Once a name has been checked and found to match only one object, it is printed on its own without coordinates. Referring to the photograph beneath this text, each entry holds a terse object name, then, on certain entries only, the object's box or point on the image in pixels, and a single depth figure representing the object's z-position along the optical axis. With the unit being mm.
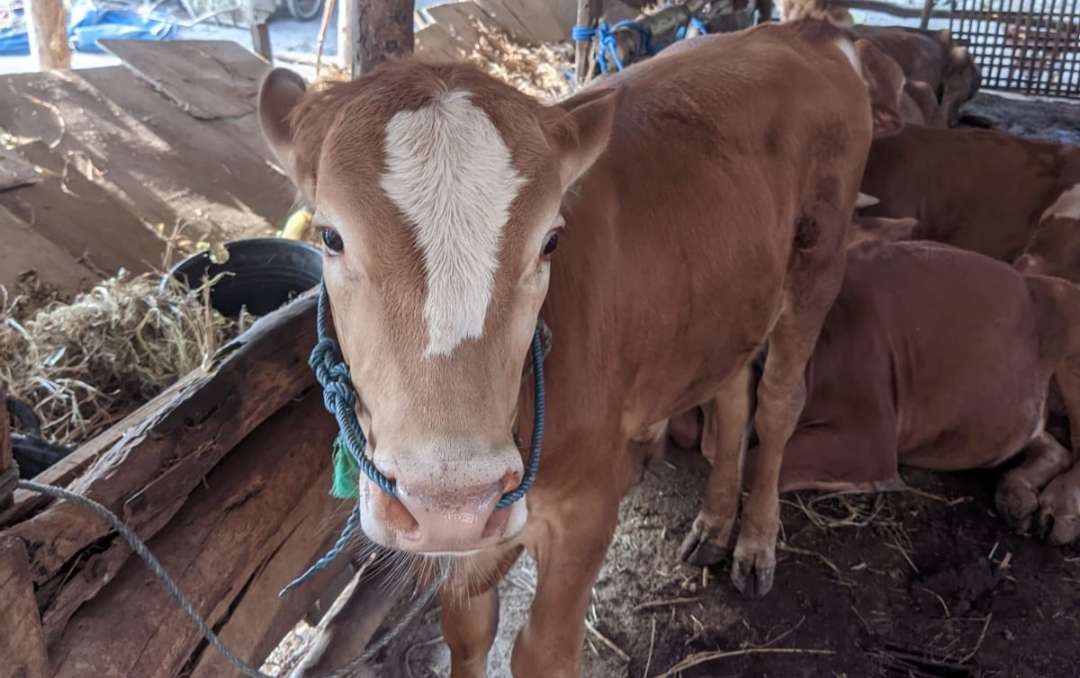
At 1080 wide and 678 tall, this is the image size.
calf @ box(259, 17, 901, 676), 1369
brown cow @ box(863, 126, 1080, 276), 4902
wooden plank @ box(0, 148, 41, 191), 4332
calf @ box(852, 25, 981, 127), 7508
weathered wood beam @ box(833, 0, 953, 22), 9734
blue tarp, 10719
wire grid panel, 9180
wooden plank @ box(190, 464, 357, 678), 1810
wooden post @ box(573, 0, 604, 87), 5480
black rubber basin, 3154
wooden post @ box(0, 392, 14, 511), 1308
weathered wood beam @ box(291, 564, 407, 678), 2510
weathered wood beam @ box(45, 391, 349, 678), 1519
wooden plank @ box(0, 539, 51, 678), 1315
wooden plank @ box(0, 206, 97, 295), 3891
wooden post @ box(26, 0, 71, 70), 6188
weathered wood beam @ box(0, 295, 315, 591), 1464
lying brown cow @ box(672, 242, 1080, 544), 3594
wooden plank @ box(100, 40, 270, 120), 5805
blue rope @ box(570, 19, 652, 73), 4812
